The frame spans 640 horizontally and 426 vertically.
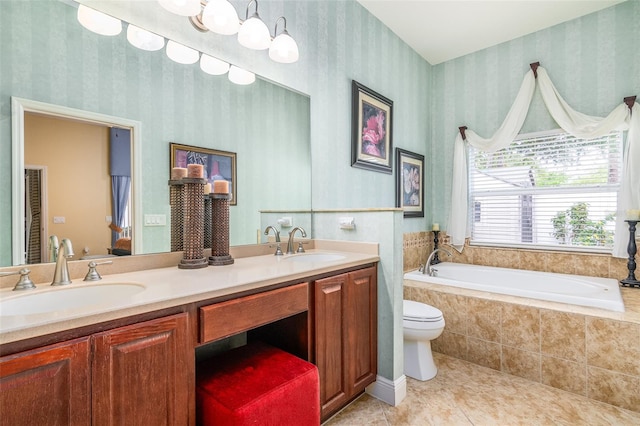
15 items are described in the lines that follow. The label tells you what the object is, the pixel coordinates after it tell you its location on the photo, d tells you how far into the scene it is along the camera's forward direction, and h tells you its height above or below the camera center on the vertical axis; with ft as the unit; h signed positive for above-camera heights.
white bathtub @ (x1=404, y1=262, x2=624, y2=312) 6.96 -1.99
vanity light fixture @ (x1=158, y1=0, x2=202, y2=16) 4.72 +3.17
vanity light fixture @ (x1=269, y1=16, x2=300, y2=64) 6.27 +3.31
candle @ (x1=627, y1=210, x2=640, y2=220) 8.29 -0.08
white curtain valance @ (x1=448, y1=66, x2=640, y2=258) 8.58 +2.39
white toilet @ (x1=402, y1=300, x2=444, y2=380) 6.82 -2.75
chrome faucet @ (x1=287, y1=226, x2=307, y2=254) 6.86 -0.72
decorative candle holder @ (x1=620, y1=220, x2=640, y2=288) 8.34 -1.18
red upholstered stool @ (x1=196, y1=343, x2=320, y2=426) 3.46 -2.10
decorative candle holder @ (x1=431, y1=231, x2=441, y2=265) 11.82 -1.35
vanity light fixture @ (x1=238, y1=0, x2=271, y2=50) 5.72 +3.32
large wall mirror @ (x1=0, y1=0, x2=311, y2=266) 3.72 +1.58
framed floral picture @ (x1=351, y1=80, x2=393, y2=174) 8.75 +2.48
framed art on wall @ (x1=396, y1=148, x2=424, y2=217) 10.76 +1.09
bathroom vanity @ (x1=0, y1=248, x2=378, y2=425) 2.47 -1.29
